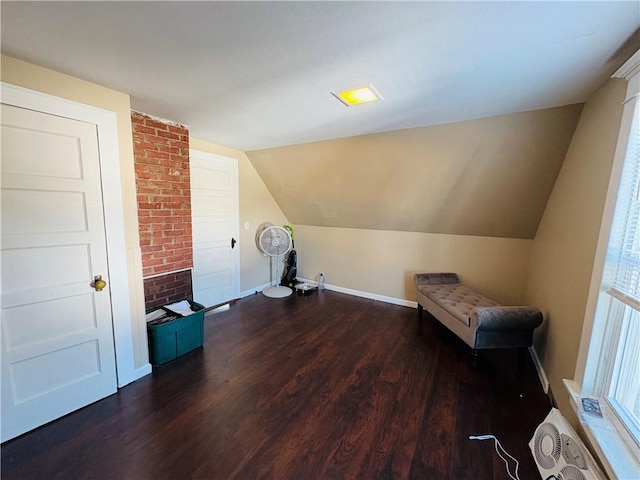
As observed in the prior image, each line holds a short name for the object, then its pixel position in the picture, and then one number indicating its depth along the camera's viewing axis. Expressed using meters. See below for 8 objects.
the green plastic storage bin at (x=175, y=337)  2.35
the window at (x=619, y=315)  1.19
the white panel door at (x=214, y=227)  3.35
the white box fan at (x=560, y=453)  1.19
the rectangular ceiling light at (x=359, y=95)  1.78
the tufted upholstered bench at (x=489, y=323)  2.25
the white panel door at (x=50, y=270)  1.58
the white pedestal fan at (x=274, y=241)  3.96
